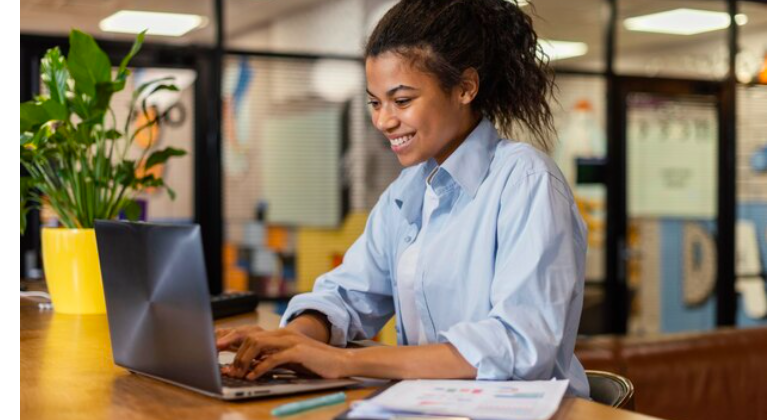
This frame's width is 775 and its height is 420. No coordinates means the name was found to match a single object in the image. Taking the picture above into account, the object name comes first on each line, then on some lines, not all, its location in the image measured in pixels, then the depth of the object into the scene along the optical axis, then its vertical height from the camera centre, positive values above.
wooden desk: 1.29 -0.26
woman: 1.47 -0.05
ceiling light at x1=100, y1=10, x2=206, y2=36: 5.12 +0.94
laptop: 1.31 -0.15
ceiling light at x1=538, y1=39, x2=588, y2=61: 6.20 +0.94
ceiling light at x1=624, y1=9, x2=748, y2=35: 6.39 +1.15
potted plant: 2.39 +0.11
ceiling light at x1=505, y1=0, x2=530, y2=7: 1.94 +0.42
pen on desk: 1.27 -0.25
